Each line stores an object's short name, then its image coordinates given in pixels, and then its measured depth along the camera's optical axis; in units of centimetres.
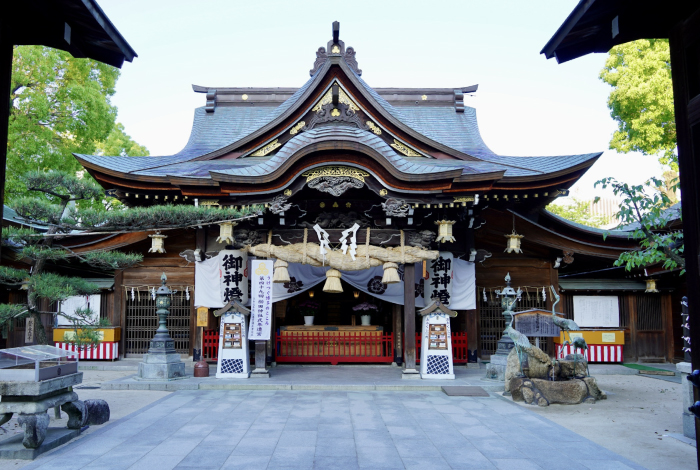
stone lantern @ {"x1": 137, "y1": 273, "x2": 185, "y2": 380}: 1116
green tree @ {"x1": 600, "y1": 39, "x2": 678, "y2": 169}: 1680
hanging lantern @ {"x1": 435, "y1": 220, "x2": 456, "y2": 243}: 1192
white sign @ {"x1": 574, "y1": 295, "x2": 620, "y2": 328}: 1512
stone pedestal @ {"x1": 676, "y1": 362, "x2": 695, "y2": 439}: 683
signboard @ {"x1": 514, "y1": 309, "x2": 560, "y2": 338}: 1127
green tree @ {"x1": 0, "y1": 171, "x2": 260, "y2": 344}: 729
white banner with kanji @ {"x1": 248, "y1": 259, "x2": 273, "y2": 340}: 1172
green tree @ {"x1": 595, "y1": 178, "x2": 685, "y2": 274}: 702
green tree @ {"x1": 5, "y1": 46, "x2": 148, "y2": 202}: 1706
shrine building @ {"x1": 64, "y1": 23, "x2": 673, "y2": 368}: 1151
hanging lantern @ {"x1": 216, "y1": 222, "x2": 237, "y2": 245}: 1183
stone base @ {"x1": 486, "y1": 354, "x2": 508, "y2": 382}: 1134
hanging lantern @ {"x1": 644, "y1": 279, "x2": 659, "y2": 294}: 1466
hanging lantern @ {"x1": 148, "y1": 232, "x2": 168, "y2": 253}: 1315
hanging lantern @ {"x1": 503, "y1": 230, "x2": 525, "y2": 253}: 1329
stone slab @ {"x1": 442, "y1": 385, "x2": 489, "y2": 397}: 1016
